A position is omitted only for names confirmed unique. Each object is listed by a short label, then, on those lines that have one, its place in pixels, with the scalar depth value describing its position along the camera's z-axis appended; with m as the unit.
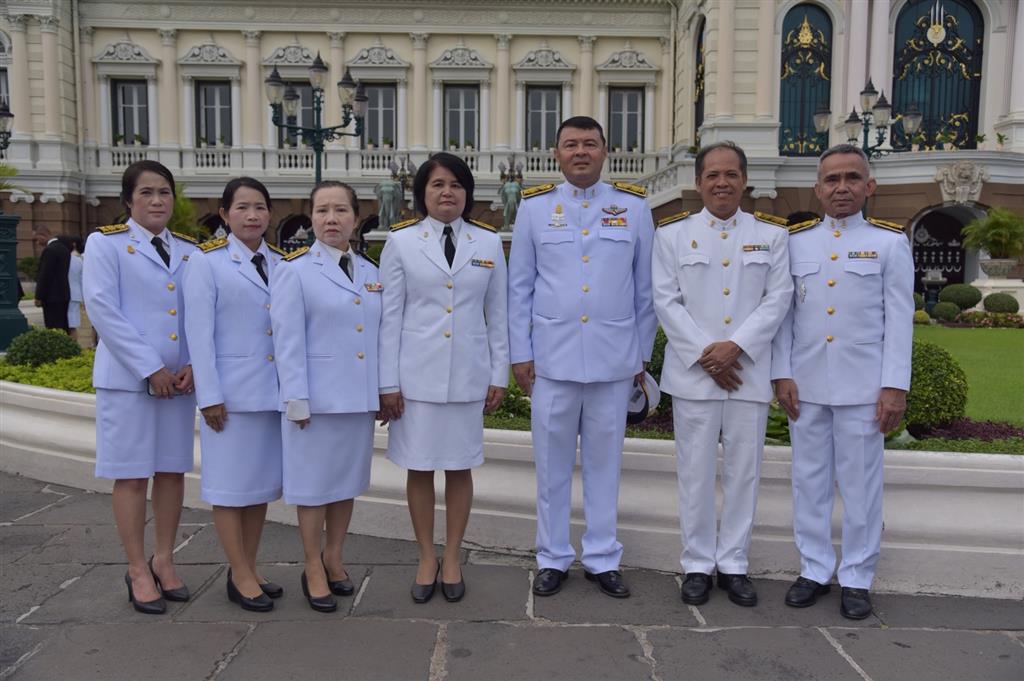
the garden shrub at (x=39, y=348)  7.64
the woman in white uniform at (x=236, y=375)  3.71
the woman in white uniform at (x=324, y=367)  3.71
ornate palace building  24.45
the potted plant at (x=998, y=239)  20.22
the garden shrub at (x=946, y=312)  17.61
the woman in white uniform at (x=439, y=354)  3.90
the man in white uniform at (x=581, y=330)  4.05
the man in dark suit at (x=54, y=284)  11.03
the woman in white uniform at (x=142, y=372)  3.75
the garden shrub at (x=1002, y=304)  17.81
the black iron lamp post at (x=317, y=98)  13.31
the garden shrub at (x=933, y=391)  5.05
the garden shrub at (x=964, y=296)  18.59
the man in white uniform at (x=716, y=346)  3.93
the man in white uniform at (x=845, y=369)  3.85
